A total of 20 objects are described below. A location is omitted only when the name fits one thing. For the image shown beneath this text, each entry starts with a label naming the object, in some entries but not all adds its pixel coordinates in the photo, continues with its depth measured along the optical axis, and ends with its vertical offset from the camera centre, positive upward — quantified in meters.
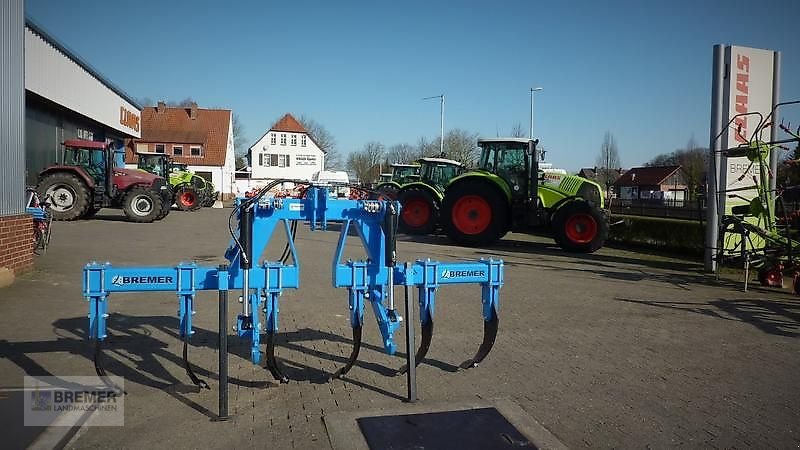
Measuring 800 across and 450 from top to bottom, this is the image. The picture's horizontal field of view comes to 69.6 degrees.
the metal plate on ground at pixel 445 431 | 3.86 -1.54
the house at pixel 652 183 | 61.16 +3.71
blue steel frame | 4.27 -0.53
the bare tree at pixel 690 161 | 47.69 +6.38
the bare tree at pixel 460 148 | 46.78 +5.49
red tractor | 18.56 +0.65
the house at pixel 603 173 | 39.64 +4.40
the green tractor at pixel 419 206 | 18.86 +0.18
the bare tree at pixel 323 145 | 71.50 +8.08
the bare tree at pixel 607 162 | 51.31 +4.97
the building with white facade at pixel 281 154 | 64.69 +6.29
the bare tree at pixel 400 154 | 68.56 +6.96
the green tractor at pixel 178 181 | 28.20 +1.44
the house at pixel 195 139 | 51.44 +6.26
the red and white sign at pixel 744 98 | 11.80 +2.52
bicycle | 10.35 -0.42
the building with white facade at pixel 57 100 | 17.00 +3.64
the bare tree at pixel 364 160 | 70.75 +6.28
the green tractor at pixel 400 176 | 24.14 +1.64
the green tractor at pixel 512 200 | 14.92 +0.36
